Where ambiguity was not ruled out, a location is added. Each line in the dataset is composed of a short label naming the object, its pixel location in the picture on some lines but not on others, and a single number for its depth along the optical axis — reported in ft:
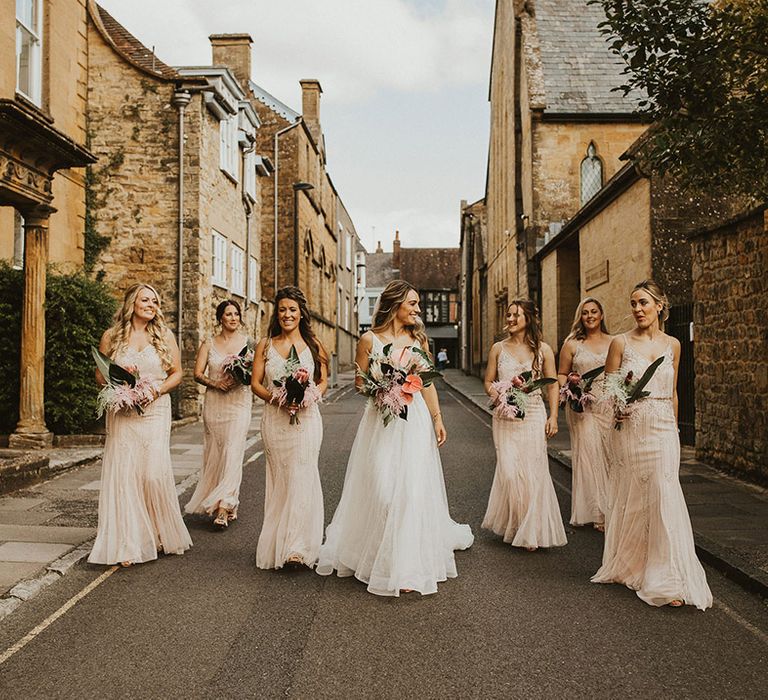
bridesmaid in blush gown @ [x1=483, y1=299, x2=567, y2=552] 22.90
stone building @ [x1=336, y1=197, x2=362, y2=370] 201.46
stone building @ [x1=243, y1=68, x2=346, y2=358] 121.08
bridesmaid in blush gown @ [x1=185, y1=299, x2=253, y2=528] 27.30
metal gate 45.55
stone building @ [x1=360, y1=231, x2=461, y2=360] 289.12
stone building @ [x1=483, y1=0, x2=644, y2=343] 91.61
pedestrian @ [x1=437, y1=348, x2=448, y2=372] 189.67
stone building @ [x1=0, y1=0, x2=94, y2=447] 36.91
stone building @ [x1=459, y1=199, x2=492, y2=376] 146.20
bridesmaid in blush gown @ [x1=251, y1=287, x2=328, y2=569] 20.47
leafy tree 23.90
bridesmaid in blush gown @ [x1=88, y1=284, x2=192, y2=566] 21.11
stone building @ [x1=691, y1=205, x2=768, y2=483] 34.01
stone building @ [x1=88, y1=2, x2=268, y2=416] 67.10
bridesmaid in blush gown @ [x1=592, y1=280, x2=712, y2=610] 17.67
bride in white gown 18.24
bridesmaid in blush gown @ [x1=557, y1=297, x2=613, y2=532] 26.27
